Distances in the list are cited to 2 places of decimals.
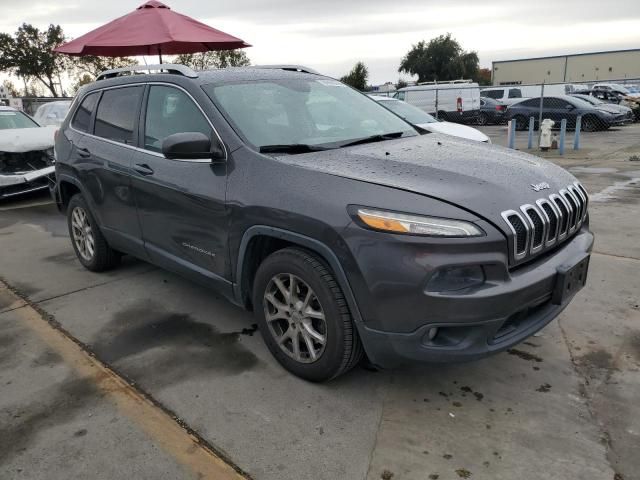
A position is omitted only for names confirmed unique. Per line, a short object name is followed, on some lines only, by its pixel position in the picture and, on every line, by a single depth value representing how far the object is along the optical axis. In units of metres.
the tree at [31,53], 35.97
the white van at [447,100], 22.02
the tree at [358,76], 47.20
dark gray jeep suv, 2.38
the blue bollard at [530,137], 14.39
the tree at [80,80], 36.33
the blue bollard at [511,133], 14.27
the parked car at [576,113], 18.28
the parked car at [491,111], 22.55
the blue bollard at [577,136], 13.52
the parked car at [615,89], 25.69
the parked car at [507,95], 23.62
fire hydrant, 13.40
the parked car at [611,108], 18.88
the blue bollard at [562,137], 12.91
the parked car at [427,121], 8.63
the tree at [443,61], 64.25
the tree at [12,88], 40.56
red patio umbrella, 7.10
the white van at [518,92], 23.83
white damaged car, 8.19
